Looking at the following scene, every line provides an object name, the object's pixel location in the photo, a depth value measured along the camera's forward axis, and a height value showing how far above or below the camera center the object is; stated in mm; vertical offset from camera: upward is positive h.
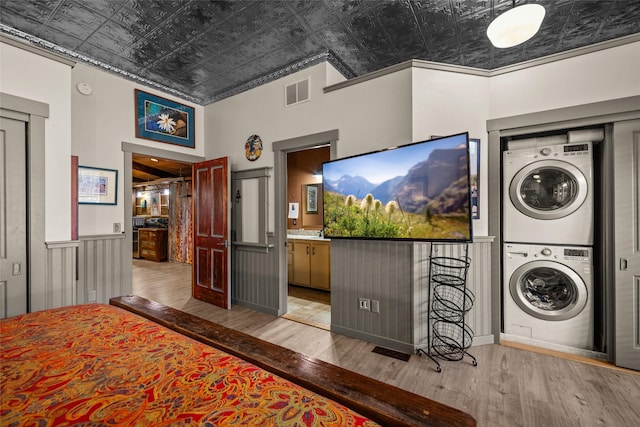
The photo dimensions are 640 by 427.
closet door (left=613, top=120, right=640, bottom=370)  2254 -262
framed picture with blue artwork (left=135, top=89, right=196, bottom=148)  3627 +1358
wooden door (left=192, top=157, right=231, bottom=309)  3686 -267
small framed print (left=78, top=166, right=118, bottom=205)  3090 +337
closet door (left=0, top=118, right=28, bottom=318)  2186 -32
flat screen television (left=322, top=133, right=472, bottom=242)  1992 +169
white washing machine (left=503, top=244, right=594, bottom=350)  2504 -821
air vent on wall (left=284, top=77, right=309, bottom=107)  3266 +1511
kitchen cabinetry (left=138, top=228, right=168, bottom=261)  7871 -895
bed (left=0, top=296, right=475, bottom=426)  763 -579
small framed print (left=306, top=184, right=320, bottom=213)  5242 +314
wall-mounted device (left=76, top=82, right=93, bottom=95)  3088 +1473
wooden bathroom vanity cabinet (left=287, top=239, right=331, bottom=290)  4398 -860
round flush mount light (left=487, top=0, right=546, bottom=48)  1636 +1202
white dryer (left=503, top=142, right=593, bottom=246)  2502 +174
